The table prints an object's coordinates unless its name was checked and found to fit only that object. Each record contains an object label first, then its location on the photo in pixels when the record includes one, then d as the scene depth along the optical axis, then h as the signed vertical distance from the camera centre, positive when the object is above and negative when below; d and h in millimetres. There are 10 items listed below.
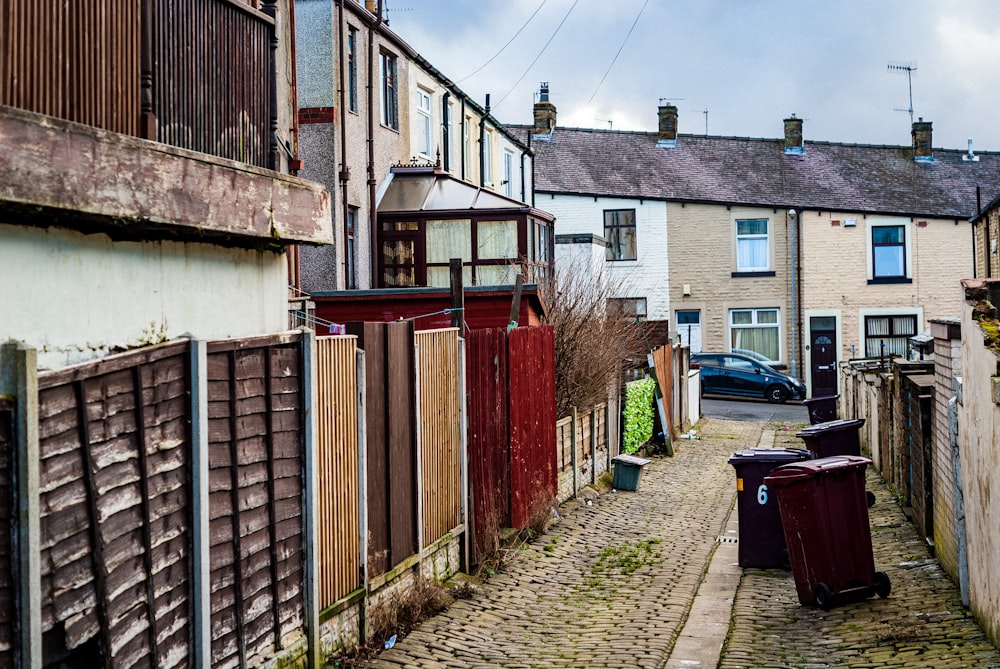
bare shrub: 16672 -376
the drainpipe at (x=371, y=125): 21359 +3761
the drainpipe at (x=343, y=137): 19828 +3306
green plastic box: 16922 -2447
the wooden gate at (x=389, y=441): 8562 -1010
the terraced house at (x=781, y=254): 37688 +2012
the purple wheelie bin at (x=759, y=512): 11352 -2073
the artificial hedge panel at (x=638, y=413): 19672 -1838
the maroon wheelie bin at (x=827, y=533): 9492 -1925
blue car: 33156 -2029
